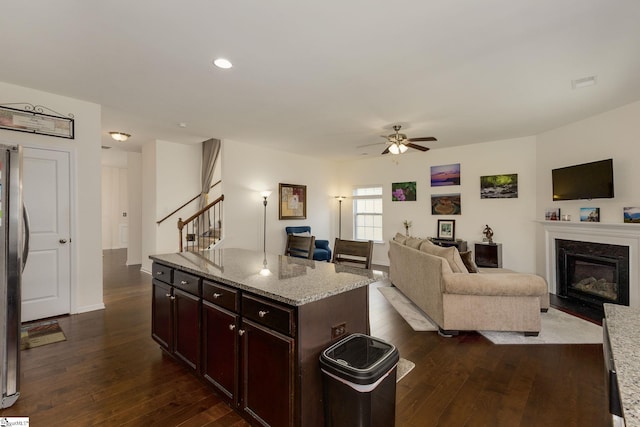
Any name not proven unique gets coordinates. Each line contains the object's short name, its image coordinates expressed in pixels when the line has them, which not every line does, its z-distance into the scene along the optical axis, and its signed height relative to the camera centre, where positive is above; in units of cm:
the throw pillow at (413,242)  432 -42
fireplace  397 -86
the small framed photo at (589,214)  432 -2
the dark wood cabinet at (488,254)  554 -76
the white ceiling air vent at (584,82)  311 +140
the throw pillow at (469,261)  357 -57
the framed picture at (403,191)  688 +55
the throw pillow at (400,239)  485 -40
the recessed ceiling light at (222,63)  273 +143
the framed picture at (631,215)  379 -3
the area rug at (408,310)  345 -126
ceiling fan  453 +112
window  761 +5
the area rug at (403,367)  244 -130
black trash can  145 -85
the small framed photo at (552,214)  494 -1
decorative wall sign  331 +113
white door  347 -21
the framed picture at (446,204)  629 +22
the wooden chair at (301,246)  344 -38
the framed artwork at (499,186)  562 +53
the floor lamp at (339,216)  815 -3
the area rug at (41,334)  295 -123
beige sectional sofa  307 -90
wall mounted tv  404 +47
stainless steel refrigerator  197 -32
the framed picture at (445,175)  629 +85
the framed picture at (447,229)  632 -31
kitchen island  157 -67
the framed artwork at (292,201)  671 +33
